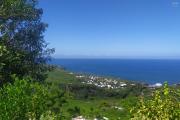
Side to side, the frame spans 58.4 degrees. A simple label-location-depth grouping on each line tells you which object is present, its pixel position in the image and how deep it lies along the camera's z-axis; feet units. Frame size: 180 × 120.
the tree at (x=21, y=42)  38.21
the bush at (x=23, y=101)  23.52
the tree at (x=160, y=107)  17.68
